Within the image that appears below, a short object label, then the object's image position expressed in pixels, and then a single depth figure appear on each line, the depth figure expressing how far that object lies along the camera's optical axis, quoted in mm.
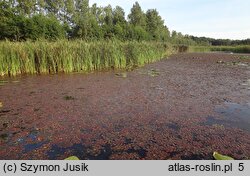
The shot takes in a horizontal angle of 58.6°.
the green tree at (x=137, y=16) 42906
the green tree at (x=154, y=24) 44031
